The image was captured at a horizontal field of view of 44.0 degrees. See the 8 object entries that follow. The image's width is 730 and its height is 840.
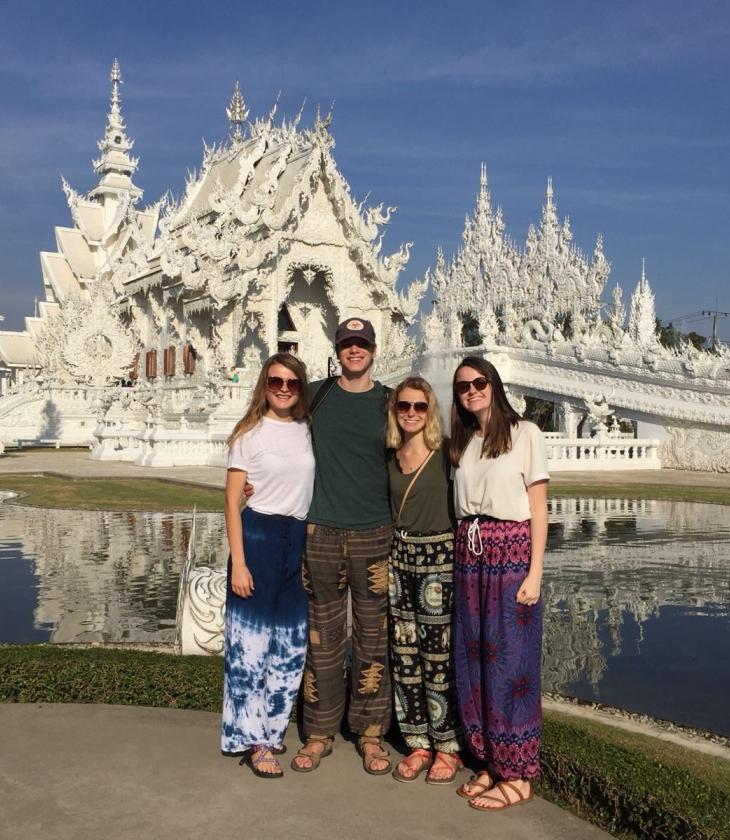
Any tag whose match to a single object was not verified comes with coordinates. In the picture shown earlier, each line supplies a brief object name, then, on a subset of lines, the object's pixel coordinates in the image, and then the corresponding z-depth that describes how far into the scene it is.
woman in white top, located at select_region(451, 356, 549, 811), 3.42
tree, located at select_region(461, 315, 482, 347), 51.61
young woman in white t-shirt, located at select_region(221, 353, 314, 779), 3.70
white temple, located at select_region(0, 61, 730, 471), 22.27
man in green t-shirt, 3.71
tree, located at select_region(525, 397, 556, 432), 42.25
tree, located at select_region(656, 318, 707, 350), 63.71
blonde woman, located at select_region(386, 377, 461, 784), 3.61
